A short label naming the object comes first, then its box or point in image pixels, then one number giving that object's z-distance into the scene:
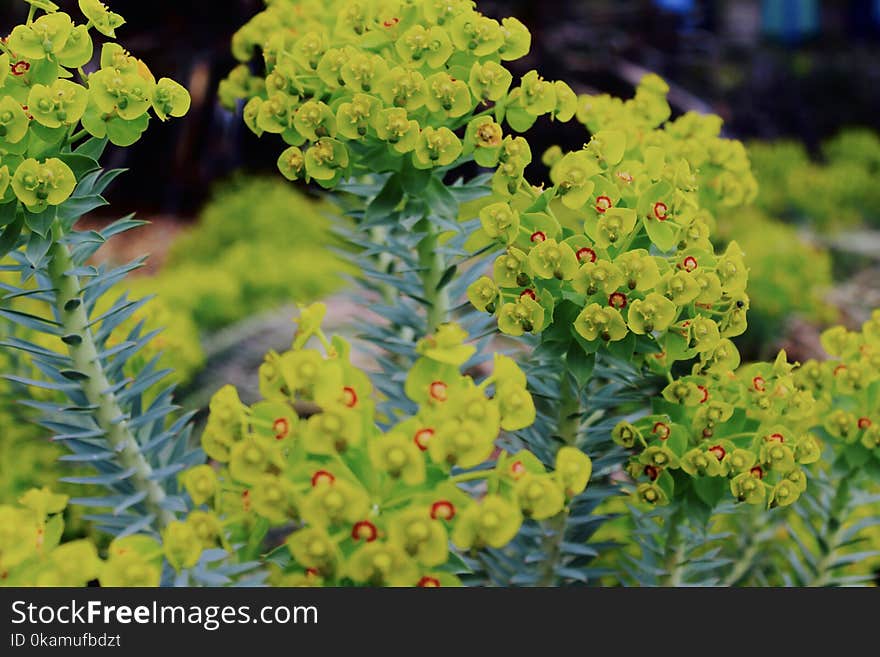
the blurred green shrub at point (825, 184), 3.55
